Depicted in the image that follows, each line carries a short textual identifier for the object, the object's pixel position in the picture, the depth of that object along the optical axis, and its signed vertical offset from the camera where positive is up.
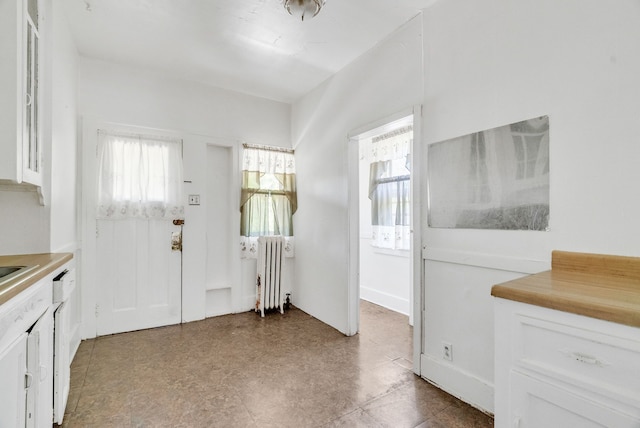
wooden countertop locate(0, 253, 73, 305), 0.96 -0.23
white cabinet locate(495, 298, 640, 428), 0.84 -0.50
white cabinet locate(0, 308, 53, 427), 0.98 -0.63
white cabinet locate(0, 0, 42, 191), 1.36 +0.61
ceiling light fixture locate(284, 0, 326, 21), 1.90 +1.38
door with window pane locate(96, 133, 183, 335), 2.97 -0.17
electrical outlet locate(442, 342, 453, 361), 2.02 -0.94
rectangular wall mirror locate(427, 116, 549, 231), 1.59 +0.23
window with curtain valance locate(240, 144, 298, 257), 3.67 +0.28
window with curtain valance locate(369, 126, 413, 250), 3.61 +0.37
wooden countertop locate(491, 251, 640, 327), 0.87 -0.27
